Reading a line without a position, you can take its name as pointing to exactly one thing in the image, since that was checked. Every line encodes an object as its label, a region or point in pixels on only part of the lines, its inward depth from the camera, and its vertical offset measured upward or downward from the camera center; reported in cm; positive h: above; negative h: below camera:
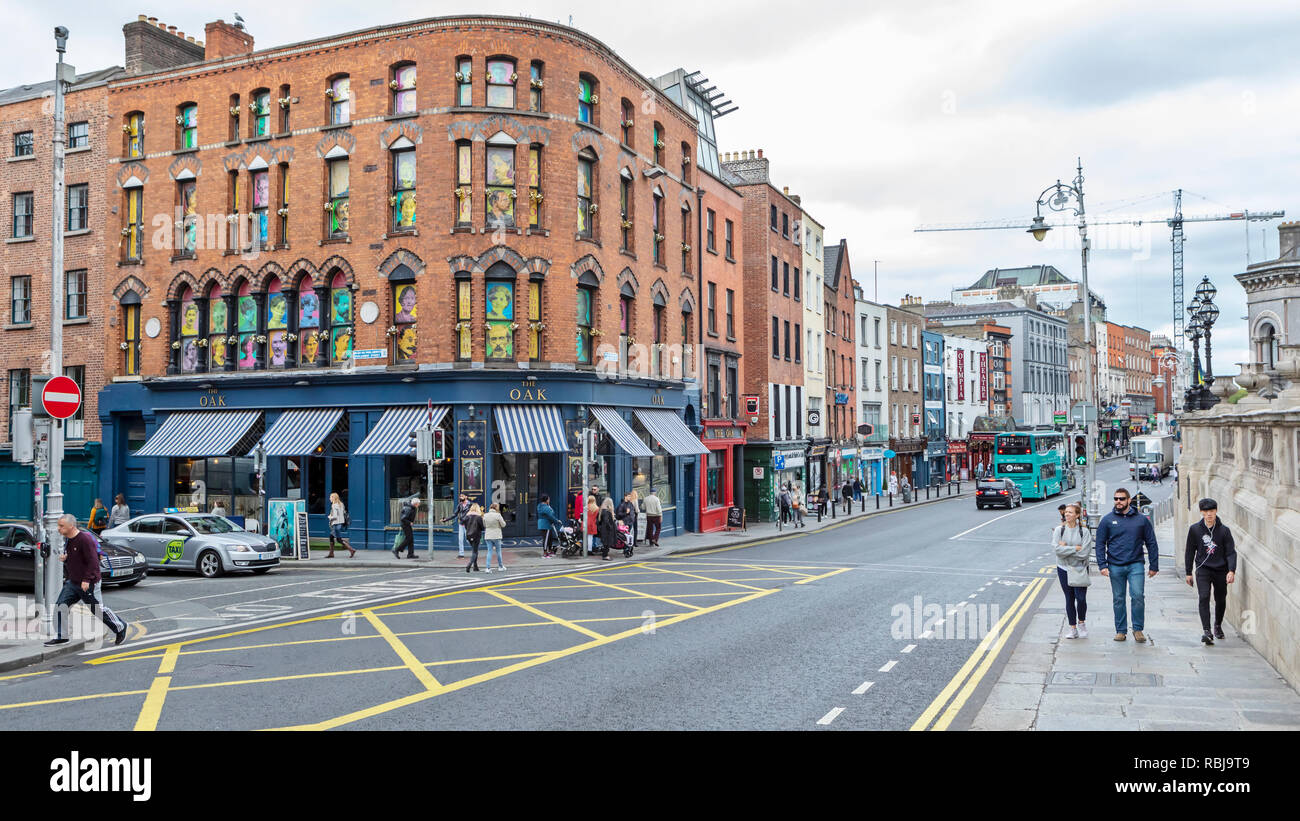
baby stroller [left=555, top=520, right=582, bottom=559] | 2709 -277
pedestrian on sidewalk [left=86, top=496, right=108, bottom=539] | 3030 -220
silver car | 2339 -237
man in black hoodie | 1207 -154
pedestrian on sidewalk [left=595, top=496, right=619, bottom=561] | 2688 -239
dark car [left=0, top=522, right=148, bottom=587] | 2017 -239
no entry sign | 1562 +76
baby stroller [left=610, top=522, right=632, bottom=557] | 2753 -282
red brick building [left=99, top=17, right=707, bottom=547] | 2894 +523
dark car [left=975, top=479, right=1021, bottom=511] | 4909 -293
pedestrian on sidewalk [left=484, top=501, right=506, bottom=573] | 2364 -205
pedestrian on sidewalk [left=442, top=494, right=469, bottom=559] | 2672 -197
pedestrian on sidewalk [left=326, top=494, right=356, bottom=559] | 2814 -204
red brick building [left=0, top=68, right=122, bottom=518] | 3488 +668
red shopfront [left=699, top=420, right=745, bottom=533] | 3831 -137
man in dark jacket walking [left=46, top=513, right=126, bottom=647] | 1355 -175
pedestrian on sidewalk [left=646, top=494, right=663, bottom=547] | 3072 -249
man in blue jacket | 1278 -151
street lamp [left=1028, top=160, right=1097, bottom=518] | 2881 +606
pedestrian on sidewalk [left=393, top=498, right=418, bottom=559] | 2630 -219
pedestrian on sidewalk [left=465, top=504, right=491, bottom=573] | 2405 -210
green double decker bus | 5491 -142
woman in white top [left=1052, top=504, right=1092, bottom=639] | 1336 -170
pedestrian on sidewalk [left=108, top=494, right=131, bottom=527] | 3100 -211
